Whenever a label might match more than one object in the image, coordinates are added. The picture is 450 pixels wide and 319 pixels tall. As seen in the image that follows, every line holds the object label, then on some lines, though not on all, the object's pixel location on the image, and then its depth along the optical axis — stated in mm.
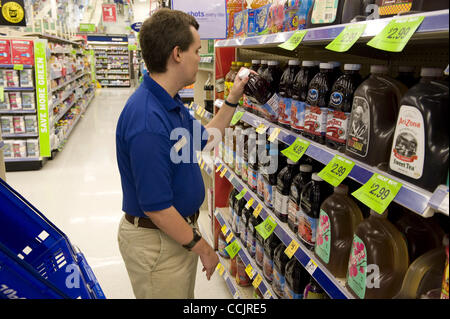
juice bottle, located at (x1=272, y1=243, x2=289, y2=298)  2039
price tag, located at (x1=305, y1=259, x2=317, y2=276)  1505
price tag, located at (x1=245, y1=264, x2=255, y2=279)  2404
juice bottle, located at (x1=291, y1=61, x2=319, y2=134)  1666
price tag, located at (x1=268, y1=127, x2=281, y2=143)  1851
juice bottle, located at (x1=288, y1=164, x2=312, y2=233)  1735
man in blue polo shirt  1531
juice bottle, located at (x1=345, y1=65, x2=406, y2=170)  1193
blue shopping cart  1564
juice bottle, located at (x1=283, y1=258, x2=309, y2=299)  1897
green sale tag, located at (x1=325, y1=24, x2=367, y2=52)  1099
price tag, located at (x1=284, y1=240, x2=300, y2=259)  1689
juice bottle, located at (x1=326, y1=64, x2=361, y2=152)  1380
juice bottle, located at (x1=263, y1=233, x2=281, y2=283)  2209
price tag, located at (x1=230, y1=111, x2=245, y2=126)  2398
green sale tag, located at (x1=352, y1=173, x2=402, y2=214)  1018
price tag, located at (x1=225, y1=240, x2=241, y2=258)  2717
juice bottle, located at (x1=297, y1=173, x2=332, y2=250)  1597
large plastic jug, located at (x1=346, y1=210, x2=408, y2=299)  1198
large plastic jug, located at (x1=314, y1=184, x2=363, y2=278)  1440
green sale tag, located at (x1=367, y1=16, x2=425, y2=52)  901
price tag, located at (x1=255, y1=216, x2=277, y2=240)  1974
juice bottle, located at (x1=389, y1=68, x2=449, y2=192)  955
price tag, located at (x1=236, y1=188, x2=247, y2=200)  2471
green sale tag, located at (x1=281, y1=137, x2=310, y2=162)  1559
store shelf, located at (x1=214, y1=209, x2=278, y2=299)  2139
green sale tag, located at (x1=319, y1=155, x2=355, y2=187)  1246
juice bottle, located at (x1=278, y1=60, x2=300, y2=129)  1819
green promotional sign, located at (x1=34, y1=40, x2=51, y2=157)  5922
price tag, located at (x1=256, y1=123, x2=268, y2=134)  2000
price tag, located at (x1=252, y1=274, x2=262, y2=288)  2294
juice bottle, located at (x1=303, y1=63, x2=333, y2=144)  1513
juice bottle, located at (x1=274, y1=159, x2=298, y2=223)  1899
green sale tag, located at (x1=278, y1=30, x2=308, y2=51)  1442
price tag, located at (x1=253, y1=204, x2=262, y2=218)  2193
